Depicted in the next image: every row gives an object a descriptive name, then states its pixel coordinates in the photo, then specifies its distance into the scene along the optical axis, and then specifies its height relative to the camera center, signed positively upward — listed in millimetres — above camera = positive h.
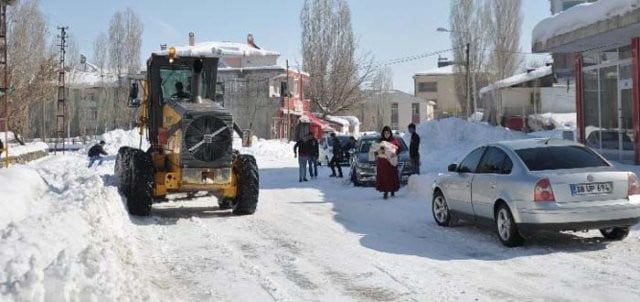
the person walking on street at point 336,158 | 23898 +20
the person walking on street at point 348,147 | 30625 +494
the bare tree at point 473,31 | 58000 +10347
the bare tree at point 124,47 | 69750 +11354
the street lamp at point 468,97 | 40453 +3485
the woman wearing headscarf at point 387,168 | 15828 -230
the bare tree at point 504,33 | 57469 +10007
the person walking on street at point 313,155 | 22625 +127
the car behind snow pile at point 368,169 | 19891 -307
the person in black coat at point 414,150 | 18688 +201
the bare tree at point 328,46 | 66375 +10577
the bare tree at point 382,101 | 89750 +7287
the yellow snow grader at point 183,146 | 12609 +270
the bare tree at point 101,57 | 70562 +10457
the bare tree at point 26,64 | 37406 +5792
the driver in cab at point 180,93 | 14062 +1349
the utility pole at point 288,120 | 59697 +3326
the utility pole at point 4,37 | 21409 +3916
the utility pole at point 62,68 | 39031 +5245
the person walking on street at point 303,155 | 22172 +129
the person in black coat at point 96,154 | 29016 +343
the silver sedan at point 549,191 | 8938 -470
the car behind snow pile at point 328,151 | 30297 +327
